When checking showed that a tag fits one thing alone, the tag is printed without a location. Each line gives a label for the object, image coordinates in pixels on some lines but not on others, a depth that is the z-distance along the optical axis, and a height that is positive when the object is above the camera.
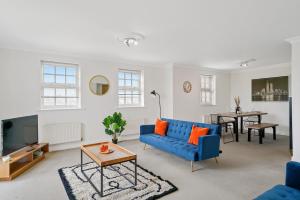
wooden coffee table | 2.42 -0.81
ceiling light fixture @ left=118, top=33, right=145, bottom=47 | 3.23 +1.15
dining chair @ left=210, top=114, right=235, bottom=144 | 5.87 -0.70
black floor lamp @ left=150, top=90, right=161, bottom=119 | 5.87 +0.24
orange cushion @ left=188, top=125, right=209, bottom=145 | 3.37 -0.62
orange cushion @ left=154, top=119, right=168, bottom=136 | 4.36 -0.66
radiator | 4.27 -0.80
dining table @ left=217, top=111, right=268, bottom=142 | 5.18 -0.42
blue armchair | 1.62 -0.85
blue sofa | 3.04 -0.83
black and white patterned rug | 2.32 -1.21
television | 2.95 -0.60
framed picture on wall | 5.93 +0.42
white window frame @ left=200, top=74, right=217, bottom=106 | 7.08 +0.45
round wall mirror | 4.91 +0.42
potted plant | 4.64 -0.62
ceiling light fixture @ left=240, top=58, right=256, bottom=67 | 5.30 +1.19
